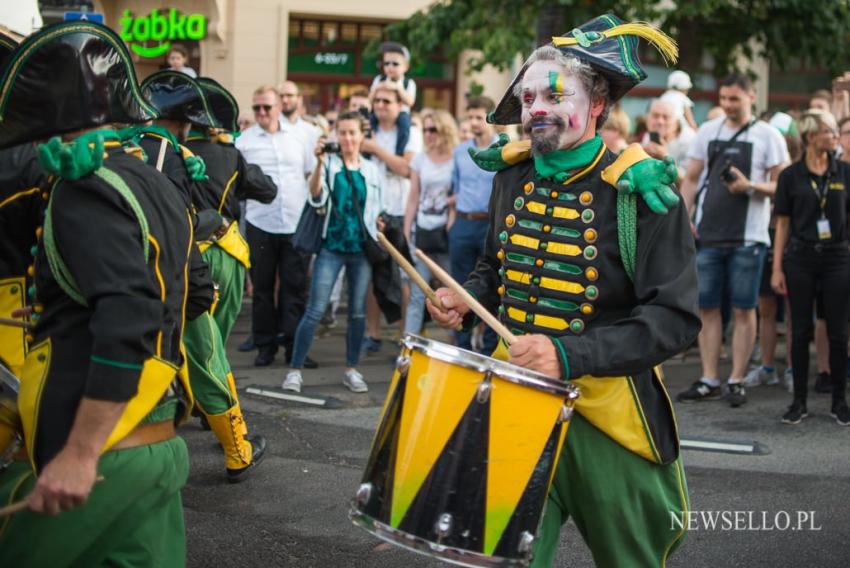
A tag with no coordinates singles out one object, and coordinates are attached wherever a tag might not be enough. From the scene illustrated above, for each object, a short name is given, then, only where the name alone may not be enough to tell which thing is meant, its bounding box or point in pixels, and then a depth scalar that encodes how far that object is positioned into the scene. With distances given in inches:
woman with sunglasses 381.1
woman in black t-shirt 313.0
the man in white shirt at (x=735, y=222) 337.1
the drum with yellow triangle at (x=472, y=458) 123.1
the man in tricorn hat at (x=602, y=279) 135.6
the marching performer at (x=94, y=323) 111.7
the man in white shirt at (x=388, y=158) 401.4
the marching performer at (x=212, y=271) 235.6
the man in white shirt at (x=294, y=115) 397.7
